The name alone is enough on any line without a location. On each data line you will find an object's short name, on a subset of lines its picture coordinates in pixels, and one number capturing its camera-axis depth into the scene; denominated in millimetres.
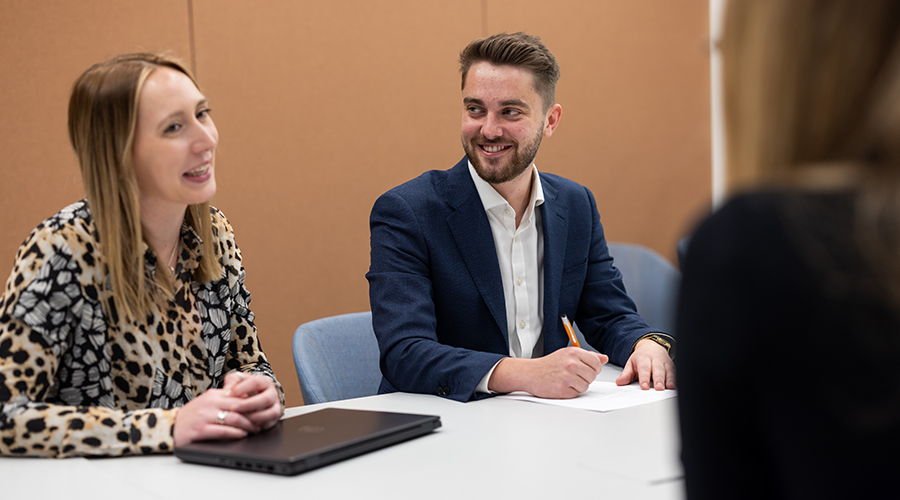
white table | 1142
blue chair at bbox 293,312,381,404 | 2062
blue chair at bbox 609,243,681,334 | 3205
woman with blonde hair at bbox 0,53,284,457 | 1363
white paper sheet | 1646
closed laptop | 1239
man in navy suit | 2031
